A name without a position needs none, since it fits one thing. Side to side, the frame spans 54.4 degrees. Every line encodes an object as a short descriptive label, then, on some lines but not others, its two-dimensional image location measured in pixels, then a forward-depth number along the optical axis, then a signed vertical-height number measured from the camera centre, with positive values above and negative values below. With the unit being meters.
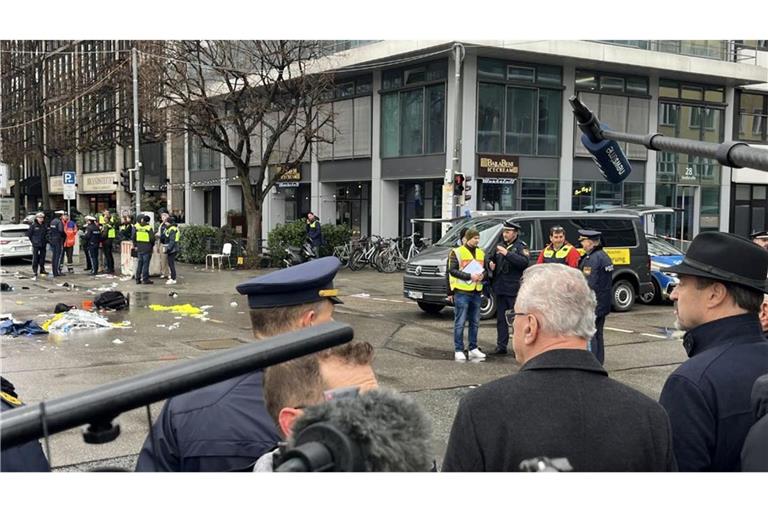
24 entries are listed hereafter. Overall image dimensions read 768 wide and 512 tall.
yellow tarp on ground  14.52 -2.16
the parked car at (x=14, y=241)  25.64 -1.44
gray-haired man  2.13 -0.62
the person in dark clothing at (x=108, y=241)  22.33 -1.22
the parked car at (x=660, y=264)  16.56 -1.33
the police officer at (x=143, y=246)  19.28 -1.18
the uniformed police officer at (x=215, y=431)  2.35 -0.74
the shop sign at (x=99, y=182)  50.94 +1.31
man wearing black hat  2.66 -0.56
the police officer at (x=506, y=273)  10.51 -0.99
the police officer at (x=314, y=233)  24.16 -1.00
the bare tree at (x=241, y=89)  22.97 +3.68
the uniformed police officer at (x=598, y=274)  9.42 -0.89
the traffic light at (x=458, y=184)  21.39 +0.55
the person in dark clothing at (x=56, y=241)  21.28 -1.16
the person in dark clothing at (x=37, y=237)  21.61 -1.07
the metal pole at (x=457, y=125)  21.67 +2.27
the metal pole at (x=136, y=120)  24.89 +2.95
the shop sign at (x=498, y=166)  26.41 +1.32
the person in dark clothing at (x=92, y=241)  21.94 -1.20
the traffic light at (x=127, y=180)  27.70 +0.79
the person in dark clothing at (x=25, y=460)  1.49 -0.58
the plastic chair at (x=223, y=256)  24.33 -1.80
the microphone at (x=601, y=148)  3.18 +0.25
